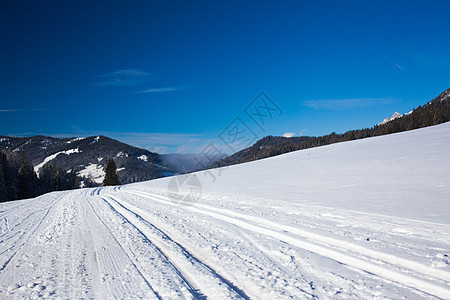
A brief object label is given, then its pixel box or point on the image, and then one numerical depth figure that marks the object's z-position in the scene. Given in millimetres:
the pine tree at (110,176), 43562
